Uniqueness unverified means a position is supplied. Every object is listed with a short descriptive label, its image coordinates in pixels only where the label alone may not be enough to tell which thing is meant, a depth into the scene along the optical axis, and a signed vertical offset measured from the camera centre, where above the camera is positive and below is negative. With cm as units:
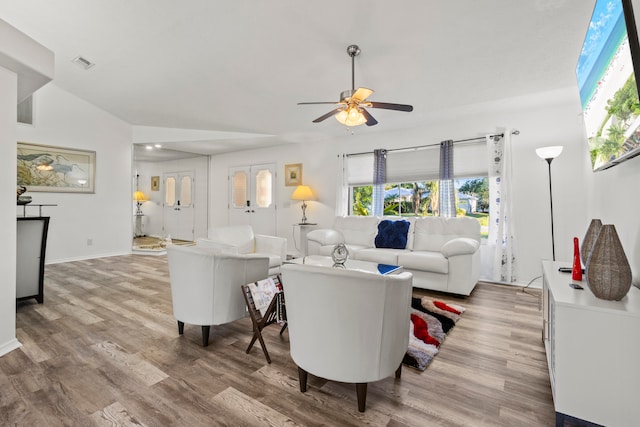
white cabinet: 124 -61
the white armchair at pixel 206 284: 214 -50
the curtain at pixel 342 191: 557 +52
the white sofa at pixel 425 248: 346 -41
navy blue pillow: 425 -24
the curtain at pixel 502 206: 401 +18
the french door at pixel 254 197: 673 +50
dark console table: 302 -41
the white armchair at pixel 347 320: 139 -51
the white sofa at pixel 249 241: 362 -29
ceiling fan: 260 +102
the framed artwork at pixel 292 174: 624 +94
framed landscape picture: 492 +86
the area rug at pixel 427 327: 203 -93
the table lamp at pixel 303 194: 568 +47
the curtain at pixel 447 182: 451 +57
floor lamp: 340 +77
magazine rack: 210 -70
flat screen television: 133 +73
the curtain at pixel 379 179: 514 +69
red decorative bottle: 176 -29
